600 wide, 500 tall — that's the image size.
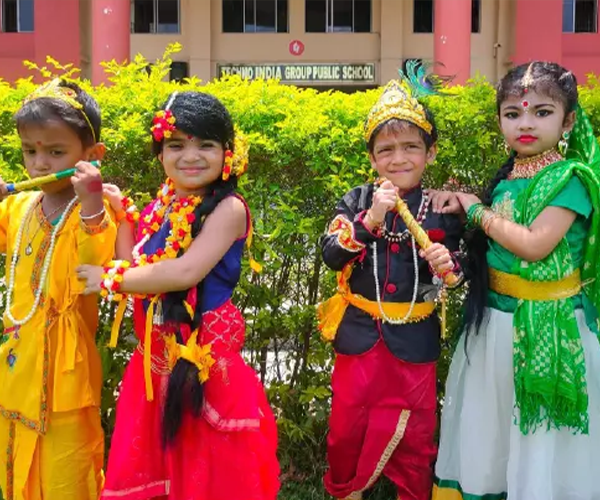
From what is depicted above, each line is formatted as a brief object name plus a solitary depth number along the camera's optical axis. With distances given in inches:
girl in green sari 93.0
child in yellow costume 90.7
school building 664.4
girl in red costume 87.6
